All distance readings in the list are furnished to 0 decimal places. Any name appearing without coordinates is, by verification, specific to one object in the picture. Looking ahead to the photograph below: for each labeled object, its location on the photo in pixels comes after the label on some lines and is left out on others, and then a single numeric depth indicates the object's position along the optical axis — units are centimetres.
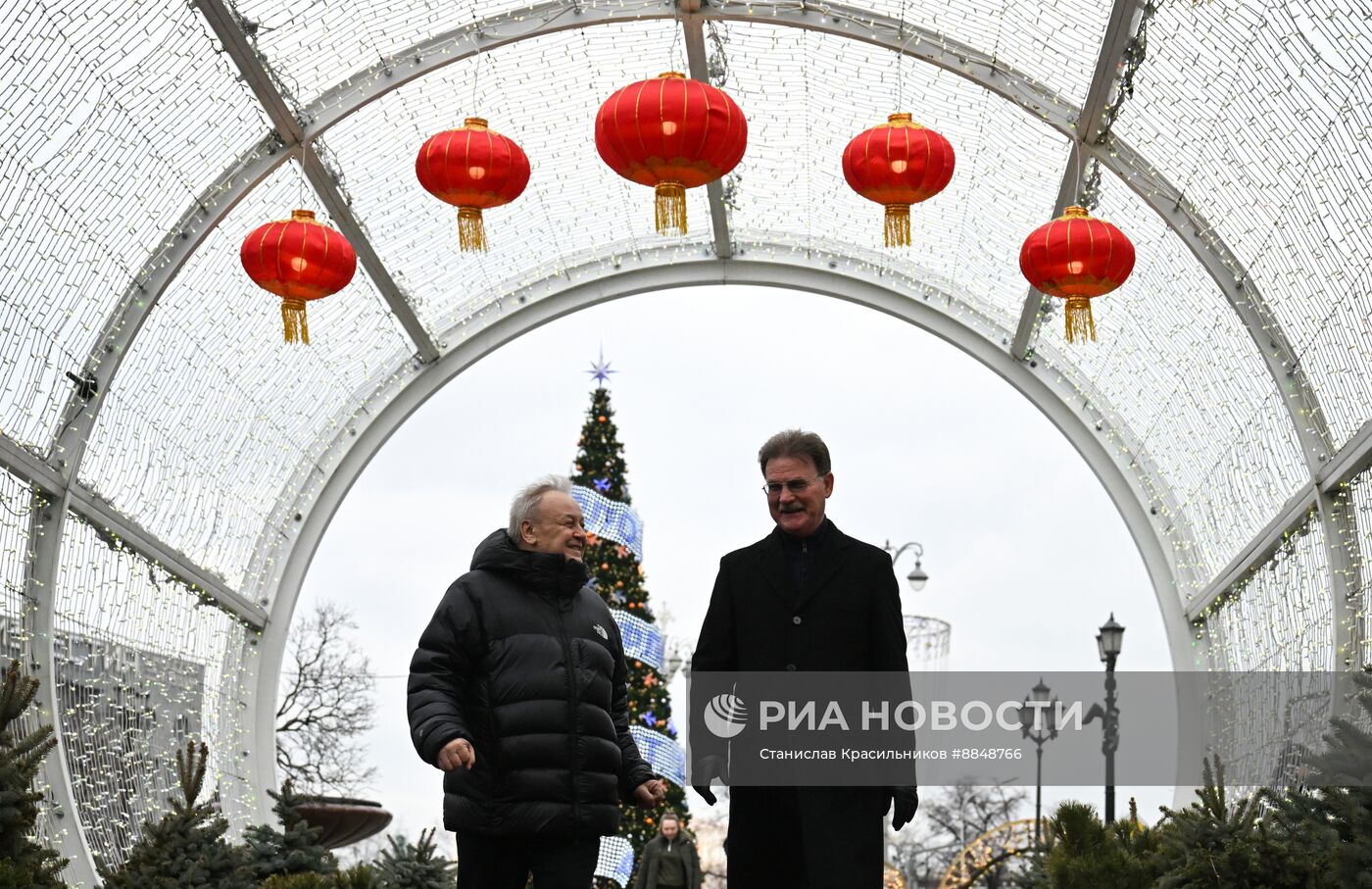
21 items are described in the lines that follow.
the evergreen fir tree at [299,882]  869
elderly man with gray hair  493
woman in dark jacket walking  1330
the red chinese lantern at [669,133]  834
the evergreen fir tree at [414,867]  1112
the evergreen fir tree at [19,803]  740
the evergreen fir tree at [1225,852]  714
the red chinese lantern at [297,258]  967
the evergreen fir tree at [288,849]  986
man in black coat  494
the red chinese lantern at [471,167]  936
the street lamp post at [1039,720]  1644
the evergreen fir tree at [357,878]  889
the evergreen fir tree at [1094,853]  822
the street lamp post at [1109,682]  1603
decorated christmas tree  1789
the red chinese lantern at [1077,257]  975
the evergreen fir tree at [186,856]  906
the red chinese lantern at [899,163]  936
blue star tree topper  1858
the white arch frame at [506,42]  1081
